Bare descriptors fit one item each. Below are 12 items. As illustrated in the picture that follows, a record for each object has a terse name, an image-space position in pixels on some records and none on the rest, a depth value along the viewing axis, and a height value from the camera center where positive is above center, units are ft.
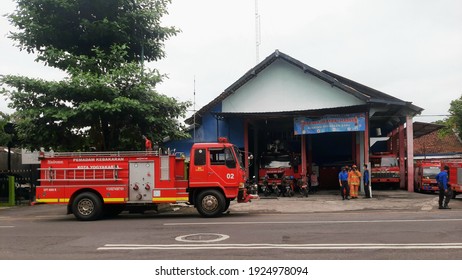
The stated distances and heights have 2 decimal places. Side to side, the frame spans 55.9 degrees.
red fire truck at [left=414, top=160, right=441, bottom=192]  82.74 -3.70
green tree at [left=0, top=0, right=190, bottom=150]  57.11 +10.36
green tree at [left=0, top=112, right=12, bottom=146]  81.57 +4.88
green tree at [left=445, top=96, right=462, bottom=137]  150.15 +14.79
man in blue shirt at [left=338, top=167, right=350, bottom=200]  67.46 -3.93
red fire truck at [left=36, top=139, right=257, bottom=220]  46.93 -2.19
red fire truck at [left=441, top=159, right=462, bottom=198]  64.54 -2.84
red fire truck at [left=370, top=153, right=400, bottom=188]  88.43 -2.60
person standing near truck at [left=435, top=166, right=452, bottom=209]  52.11 -3.65
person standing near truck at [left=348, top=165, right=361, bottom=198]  69.74 -3.52
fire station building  74.84 +8.14
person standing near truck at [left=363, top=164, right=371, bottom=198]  69.67 -4.42
